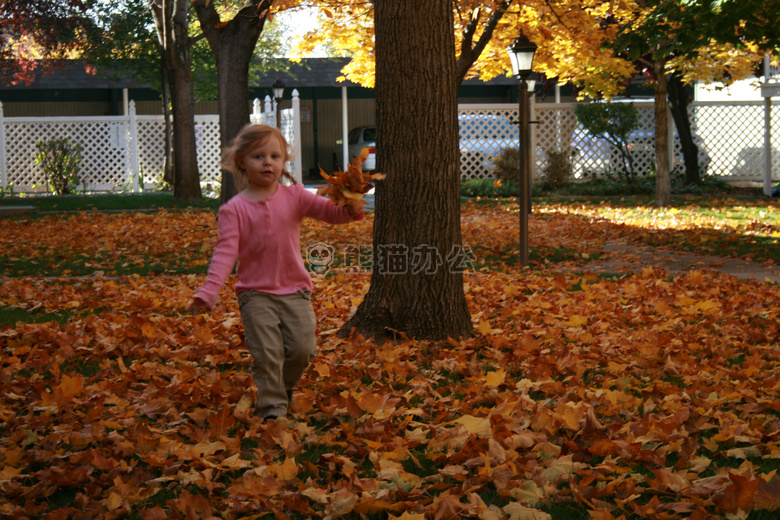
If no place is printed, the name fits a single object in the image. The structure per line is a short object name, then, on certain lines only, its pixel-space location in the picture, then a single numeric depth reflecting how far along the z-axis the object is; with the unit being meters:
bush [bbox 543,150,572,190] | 20.25
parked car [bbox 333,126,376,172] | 28.14
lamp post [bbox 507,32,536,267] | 8.86
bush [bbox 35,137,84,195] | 20.53
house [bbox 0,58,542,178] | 30.86
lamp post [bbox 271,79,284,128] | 19.58
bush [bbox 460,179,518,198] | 19.00
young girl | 3.52
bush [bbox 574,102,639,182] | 20.05
